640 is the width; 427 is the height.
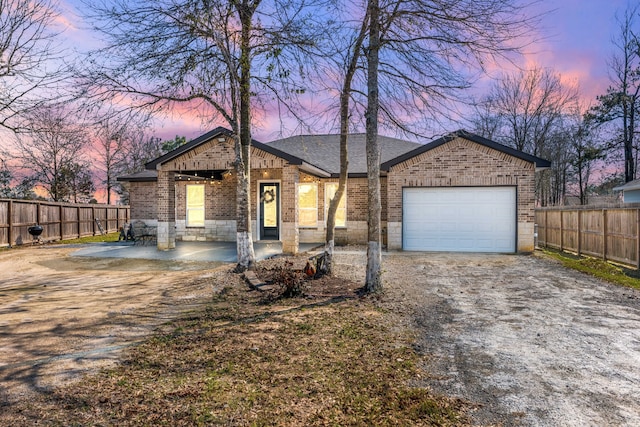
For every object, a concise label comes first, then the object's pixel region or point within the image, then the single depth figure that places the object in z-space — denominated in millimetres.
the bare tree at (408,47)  7047
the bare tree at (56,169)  26609
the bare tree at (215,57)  8422
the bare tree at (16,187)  28773
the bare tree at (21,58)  9453
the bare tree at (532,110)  22781
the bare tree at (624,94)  20406
